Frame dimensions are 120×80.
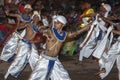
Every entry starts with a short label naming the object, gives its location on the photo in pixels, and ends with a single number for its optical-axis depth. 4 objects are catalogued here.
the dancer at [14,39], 11.30
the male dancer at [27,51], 10.66
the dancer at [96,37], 11.48
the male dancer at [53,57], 8.68
